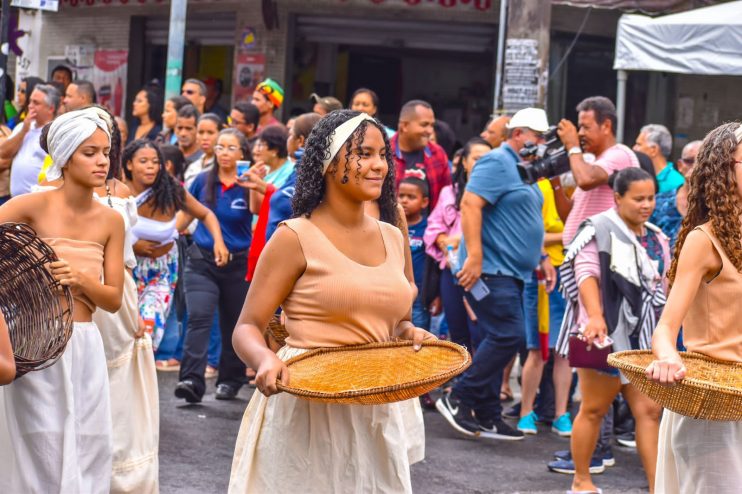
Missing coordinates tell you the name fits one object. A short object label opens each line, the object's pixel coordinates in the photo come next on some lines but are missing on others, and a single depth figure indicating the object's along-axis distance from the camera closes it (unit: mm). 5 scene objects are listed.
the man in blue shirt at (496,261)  8703
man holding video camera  8539
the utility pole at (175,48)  14195
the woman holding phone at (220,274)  9258
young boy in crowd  9758
